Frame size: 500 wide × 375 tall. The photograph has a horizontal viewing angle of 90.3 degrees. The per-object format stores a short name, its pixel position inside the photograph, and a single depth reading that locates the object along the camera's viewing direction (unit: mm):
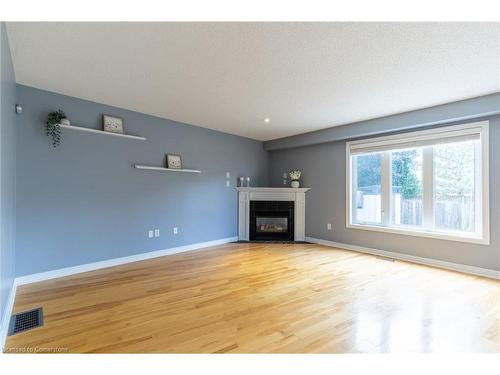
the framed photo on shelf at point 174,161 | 4391
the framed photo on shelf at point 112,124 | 3638
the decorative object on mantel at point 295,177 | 5582
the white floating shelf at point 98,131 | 3260
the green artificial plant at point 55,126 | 3146
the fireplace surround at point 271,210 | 5516
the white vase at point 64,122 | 3203
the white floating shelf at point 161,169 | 3981
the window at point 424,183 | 3500
